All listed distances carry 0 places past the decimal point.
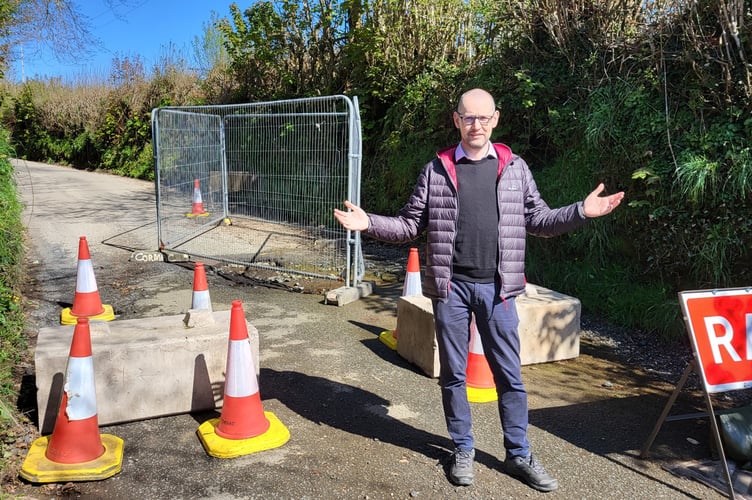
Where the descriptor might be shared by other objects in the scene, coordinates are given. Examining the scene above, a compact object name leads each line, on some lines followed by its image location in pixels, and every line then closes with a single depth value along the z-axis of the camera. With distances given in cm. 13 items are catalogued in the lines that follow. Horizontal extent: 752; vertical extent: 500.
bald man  325
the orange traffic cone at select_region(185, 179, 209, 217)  980
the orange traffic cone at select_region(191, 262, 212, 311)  507
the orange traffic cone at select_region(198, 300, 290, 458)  364
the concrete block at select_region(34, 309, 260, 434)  371
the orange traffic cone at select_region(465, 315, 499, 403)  439
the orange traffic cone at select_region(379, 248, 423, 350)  561
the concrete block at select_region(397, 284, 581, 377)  489
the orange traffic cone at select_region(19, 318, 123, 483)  326
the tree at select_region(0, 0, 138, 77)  691
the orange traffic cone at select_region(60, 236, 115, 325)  581
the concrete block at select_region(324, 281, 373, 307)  674
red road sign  328
